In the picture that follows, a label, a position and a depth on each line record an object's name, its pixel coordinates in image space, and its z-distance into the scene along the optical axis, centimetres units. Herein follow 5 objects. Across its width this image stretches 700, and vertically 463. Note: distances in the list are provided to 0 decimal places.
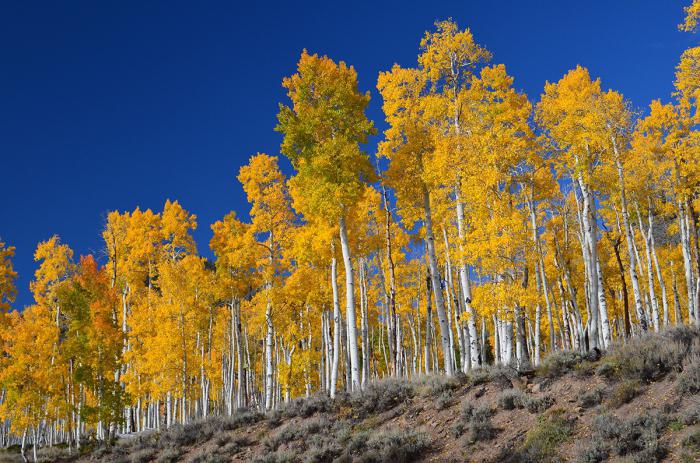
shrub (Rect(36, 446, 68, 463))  2429
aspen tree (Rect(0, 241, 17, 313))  3238
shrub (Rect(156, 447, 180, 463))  1798
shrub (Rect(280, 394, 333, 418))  1762
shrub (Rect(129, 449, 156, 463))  1898
